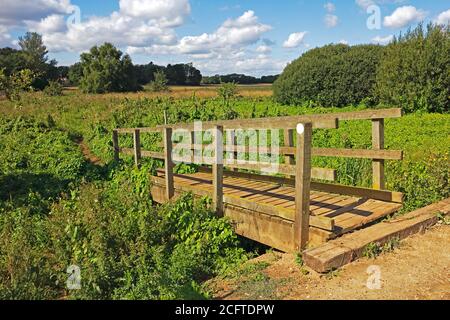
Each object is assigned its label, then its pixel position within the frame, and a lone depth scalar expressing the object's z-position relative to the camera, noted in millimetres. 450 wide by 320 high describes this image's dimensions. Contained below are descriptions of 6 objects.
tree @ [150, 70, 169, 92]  33812
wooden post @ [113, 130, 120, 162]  10344
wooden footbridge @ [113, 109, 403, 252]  4531
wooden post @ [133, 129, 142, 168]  9062
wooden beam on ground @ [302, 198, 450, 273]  3861
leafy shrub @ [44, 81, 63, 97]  31256
